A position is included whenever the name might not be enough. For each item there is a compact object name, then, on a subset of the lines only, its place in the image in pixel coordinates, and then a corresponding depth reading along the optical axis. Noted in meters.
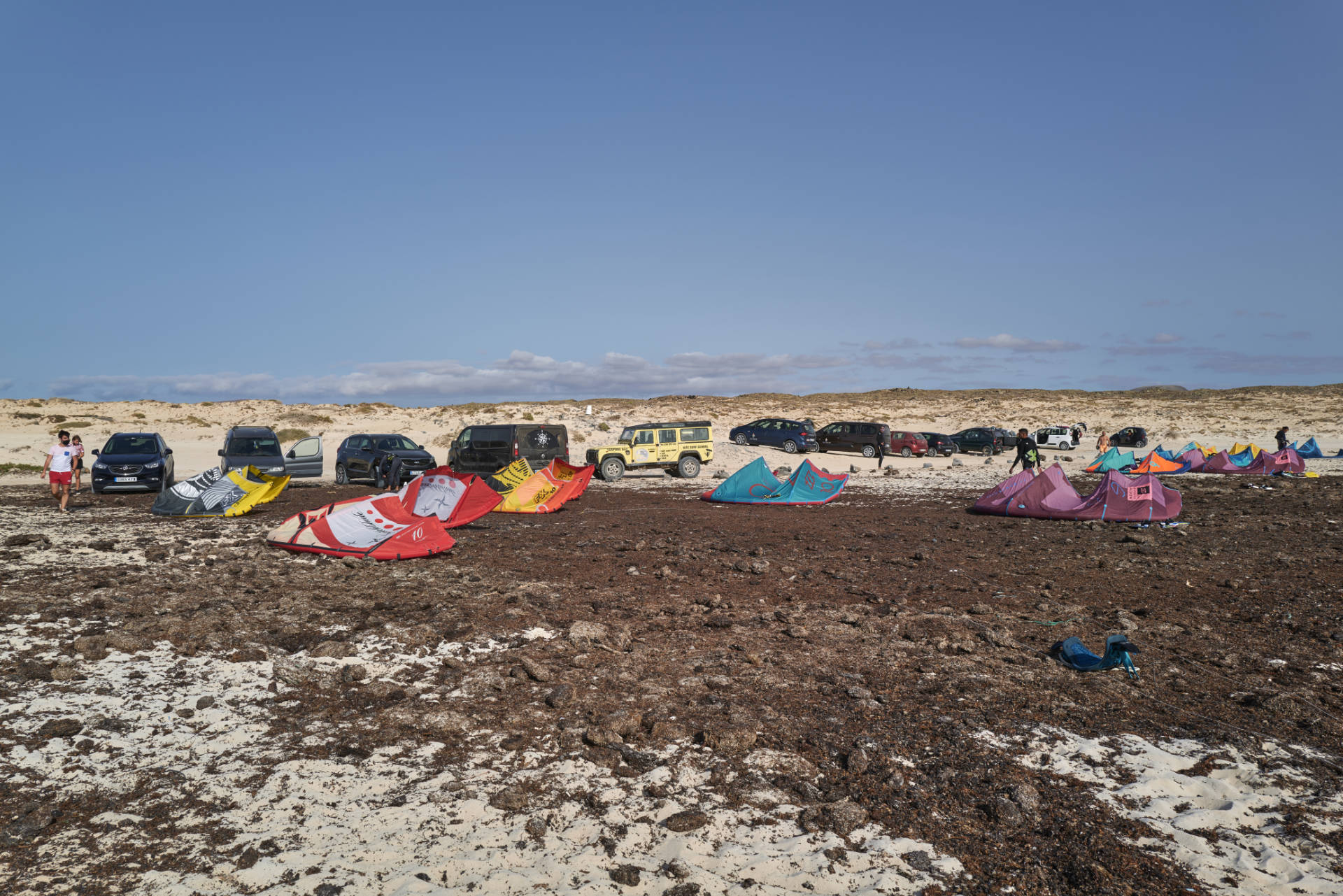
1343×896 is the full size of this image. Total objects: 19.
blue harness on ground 6.82
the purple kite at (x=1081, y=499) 16.19
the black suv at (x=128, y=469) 20.42
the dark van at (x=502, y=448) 23.25
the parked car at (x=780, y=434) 41.50
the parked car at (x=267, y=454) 22.69
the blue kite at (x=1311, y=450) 35.78
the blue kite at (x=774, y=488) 19.89
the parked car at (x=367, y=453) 24.38
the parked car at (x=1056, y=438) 48.38
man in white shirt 17.14
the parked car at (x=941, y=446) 44.31
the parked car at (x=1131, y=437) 49.03
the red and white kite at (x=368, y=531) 11.53
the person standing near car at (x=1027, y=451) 23.27
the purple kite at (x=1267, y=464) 28.36
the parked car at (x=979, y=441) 45.59
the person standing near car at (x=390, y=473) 22.38
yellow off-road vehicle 26.67
